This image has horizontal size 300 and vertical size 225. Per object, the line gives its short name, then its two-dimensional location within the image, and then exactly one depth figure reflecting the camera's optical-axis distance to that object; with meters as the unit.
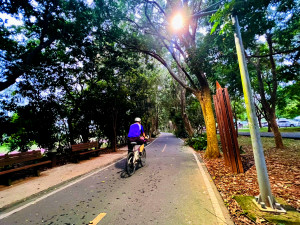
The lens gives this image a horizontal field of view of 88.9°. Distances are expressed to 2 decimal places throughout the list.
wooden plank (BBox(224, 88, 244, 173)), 5.48
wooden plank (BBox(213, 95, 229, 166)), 6.32
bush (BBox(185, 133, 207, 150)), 12.41
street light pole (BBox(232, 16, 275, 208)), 3.13
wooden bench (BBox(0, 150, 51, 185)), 5.26
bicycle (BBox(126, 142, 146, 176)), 5.91
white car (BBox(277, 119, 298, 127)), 41.19
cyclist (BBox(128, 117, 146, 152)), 6.37
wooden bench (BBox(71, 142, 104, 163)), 8.55
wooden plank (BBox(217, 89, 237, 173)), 5.63
